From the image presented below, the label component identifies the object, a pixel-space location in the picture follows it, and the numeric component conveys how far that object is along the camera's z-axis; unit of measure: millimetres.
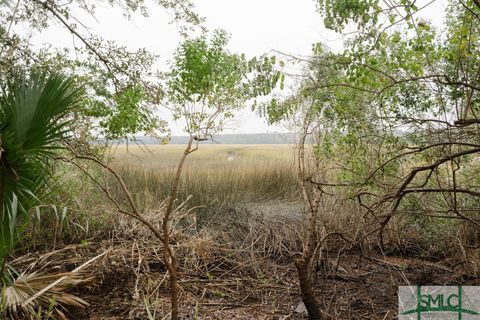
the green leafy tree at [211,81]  3472
